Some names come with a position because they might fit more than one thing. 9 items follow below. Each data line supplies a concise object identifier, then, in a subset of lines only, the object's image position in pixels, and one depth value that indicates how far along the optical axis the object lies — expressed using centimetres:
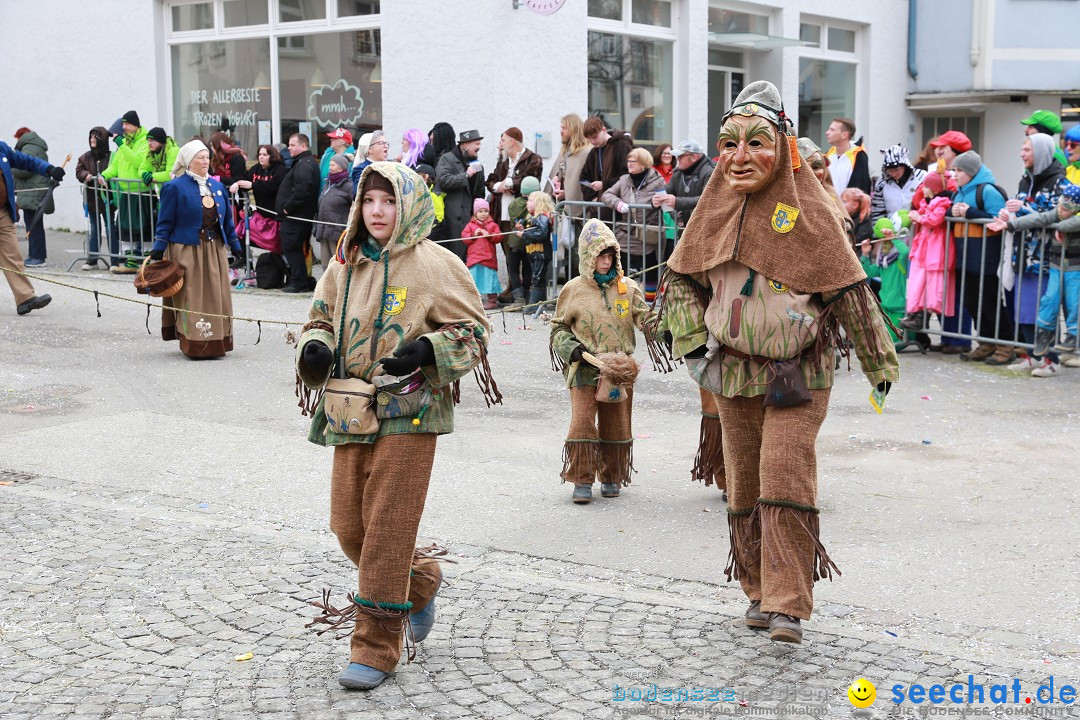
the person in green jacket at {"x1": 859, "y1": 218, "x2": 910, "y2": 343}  1209
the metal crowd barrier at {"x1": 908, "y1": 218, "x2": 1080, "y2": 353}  1108
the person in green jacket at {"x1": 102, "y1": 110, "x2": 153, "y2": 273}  1683
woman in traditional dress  1152
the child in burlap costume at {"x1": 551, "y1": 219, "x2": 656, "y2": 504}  738
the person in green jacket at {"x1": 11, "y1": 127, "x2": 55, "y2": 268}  1775
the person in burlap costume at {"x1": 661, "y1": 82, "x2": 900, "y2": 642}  499
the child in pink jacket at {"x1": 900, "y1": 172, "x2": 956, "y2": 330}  1164
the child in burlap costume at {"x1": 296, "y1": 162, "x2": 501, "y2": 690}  471
